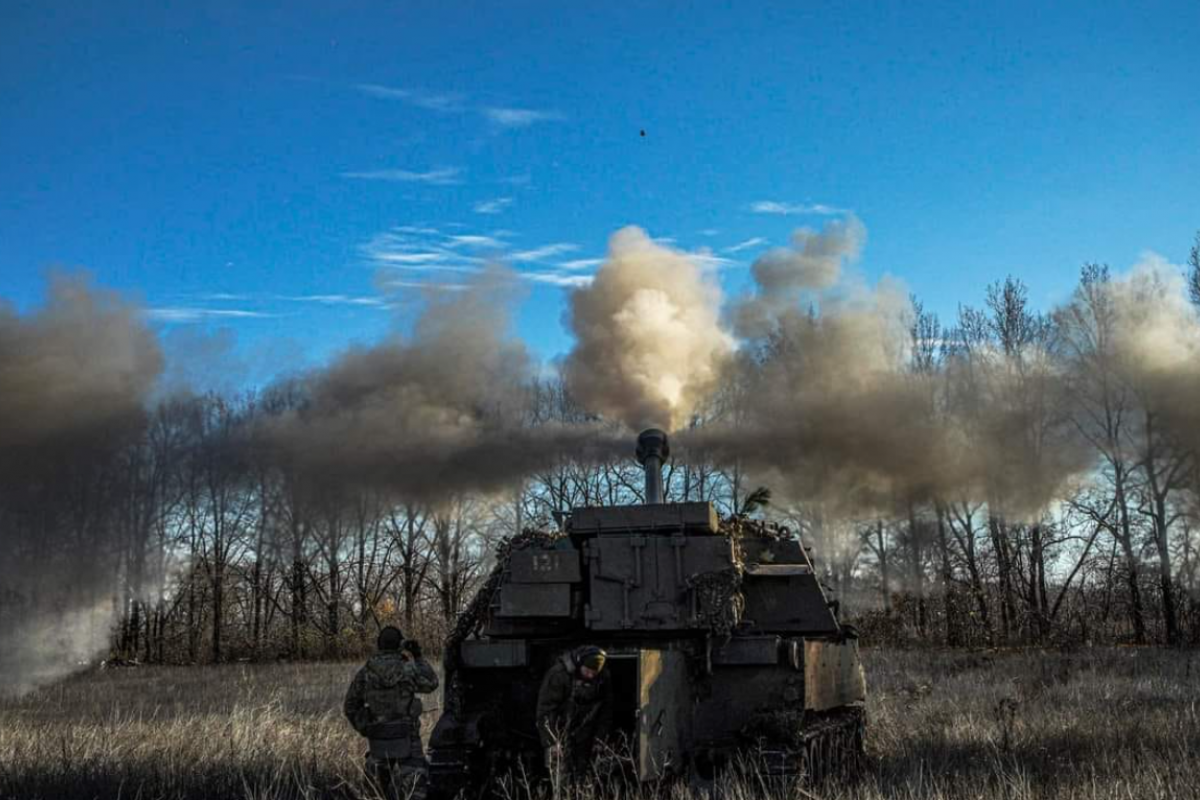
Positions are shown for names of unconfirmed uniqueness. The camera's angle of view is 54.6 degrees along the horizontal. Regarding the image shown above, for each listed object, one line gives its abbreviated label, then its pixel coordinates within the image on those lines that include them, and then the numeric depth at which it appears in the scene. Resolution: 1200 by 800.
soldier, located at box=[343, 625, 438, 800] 8.95
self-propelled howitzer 9.48
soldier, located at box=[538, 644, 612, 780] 8.72
